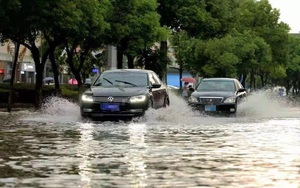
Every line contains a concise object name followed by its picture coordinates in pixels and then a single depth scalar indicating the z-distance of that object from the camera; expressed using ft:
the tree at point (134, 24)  135.13
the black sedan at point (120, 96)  77.66
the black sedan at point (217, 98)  96.58
